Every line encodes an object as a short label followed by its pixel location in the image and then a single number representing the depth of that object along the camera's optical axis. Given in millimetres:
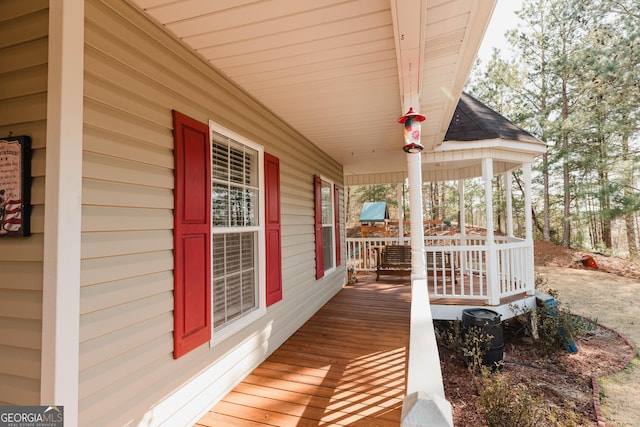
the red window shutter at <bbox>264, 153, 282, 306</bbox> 3336
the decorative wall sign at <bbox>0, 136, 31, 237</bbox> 1396
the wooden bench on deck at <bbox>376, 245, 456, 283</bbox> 6973
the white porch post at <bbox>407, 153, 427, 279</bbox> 3061
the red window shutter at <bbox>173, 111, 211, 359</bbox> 2023
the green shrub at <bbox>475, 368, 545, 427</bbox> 2539
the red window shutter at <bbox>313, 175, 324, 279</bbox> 4996
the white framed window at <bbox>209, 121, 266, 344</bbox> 2545
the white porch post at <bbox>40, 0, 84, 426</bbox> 1294
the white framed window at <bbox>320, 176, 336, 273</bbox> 5742
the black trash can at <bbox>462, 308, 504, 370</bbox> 4012
